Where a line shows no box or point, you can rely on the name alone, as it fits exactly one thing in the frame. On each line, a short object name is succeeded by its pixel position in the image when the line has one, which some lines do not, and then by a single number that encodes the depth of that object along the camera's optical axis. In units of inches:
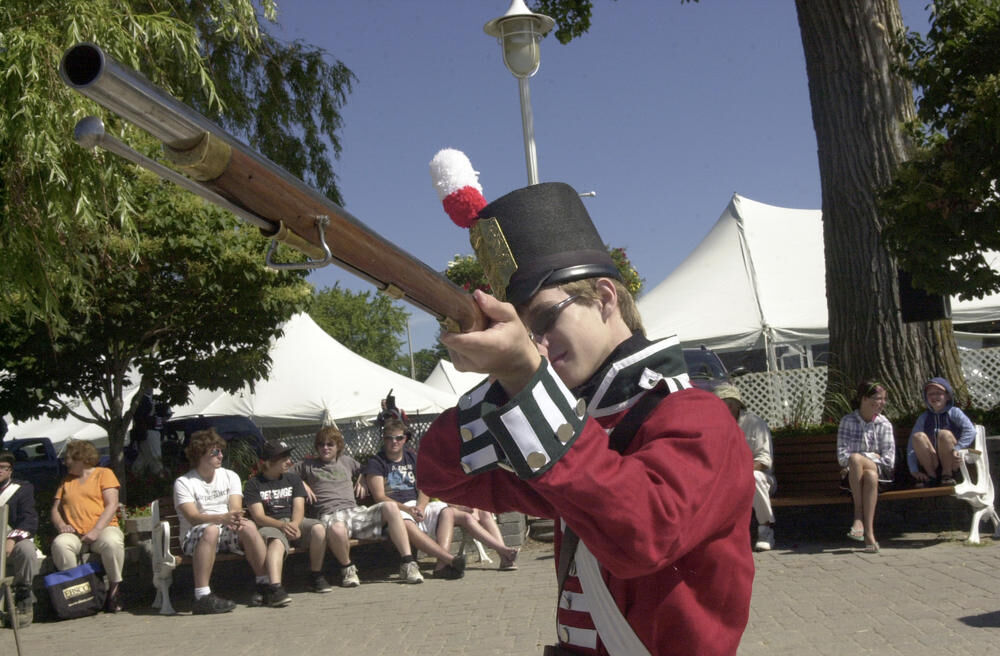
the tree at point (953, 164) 335.3
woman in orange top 370.3
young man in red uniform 66.3
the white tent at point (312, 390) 902.4
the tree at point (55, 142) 245.1
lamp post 403.9
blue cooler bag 358.9
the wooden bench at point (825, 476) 360.5
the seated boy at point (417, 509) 390.3
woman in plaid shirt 367.9
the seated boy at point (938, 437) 363.9
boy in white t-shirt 365.4
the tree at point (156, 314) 520.1
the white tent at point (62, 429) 1099.3
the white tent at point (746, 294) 801.6
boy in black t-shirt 378.9
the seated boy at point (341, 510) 385.4
